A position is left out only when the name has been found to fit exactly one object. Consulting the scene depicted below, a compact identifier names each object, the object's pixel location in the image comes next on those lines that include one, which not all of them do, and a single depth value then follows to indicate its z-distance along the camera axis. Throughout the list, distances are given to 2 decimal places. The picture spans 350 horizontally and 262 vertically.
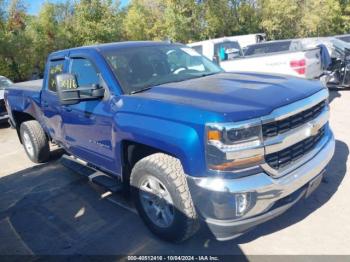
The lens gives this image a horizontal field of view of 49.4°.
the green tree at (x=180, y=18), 24.31
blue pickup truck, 2.89
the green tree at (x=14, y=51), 17.48
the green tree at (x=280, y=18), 30.36
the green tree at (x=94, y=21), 20.06
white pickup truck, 7.74
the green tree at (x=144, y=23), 29.30
